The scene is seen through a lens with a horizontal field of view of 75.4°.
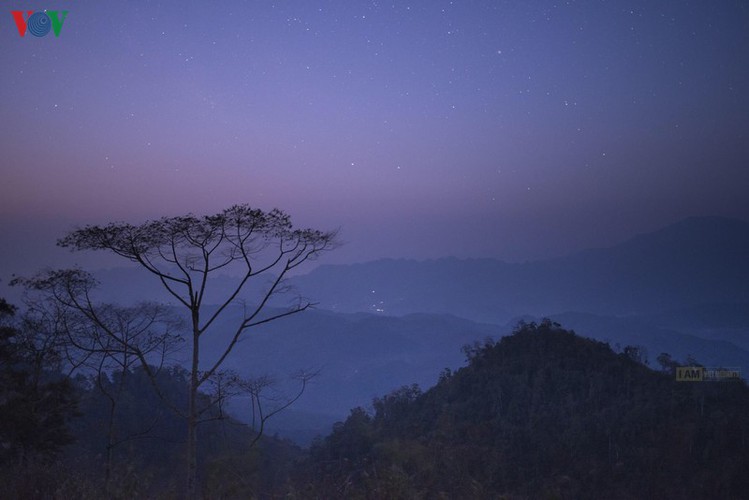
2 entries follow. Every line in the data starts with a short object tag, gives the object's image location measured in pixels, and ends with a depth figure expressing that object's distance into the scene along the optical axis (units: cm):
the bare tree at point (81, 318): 1509
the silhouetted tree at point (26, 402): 1697
